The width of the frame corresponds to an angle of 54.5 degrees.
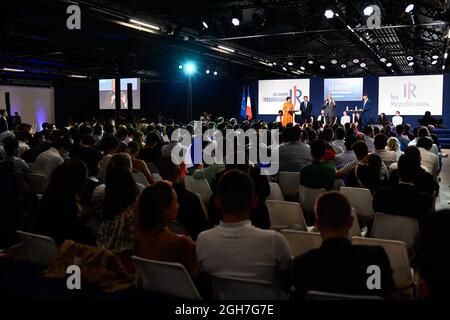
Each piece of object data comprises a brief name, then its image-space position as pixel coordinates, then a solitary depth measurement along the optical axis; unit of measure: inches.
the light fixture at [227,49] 604.2
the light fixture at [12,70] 789.2
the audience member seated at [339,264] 78.4
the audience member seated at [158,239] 94.0
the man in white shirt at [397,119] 733.3
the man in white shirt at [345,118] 728.3
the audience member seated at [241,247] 85.4
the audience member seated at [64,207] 114.4
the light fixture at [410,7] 360.5
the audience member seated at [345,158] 234.8
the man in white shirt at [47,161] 225.9
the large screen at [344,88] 801.6
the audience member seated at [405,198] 138.6
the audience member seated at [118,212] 109.2
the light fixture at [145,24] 409.9
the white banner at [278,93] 833.5
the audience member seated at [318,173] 188.5
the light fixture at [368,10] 391.6
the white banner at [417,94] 735.7
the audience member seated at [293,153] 246.4
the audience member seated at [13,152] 222.1
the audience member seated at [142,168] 211.5
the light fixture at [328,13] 387.5
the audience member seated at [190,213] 135.0
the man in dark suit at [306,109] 661.7
